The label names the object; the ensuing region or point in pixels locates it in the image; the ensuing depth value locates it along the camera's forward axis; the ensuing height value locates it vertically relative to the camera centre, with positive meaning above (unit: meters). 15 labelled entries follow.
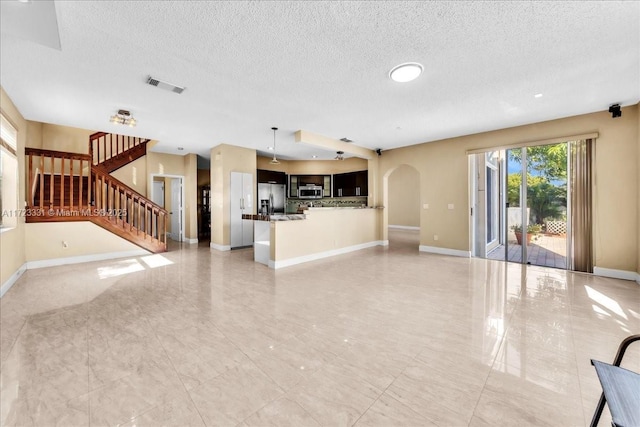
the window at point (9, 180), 3.73 +0.52
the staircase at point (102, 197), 4.96 +0.36
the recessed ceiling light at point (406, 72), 2.75 +1.57
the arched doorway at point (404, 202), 10.64 +0.42
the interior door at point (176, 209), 8.16 +0.13
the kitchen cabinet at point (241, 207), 6.75 +0.15
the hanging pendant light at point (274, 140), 5.12 +1.68
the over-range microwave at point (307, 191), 9.08 +0.76
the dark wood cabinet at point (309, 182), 9.16 +1.10
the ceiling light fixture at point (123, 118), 3.99 +1.50
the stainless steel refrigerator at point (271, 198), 8.05 +0.47
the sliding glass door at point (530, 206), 4.79 +0.10
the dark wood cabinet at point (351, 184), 8.25 +0.96
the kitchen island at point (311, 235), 4.89 -0.50
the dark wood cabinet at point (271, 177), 8.05 +1.18
